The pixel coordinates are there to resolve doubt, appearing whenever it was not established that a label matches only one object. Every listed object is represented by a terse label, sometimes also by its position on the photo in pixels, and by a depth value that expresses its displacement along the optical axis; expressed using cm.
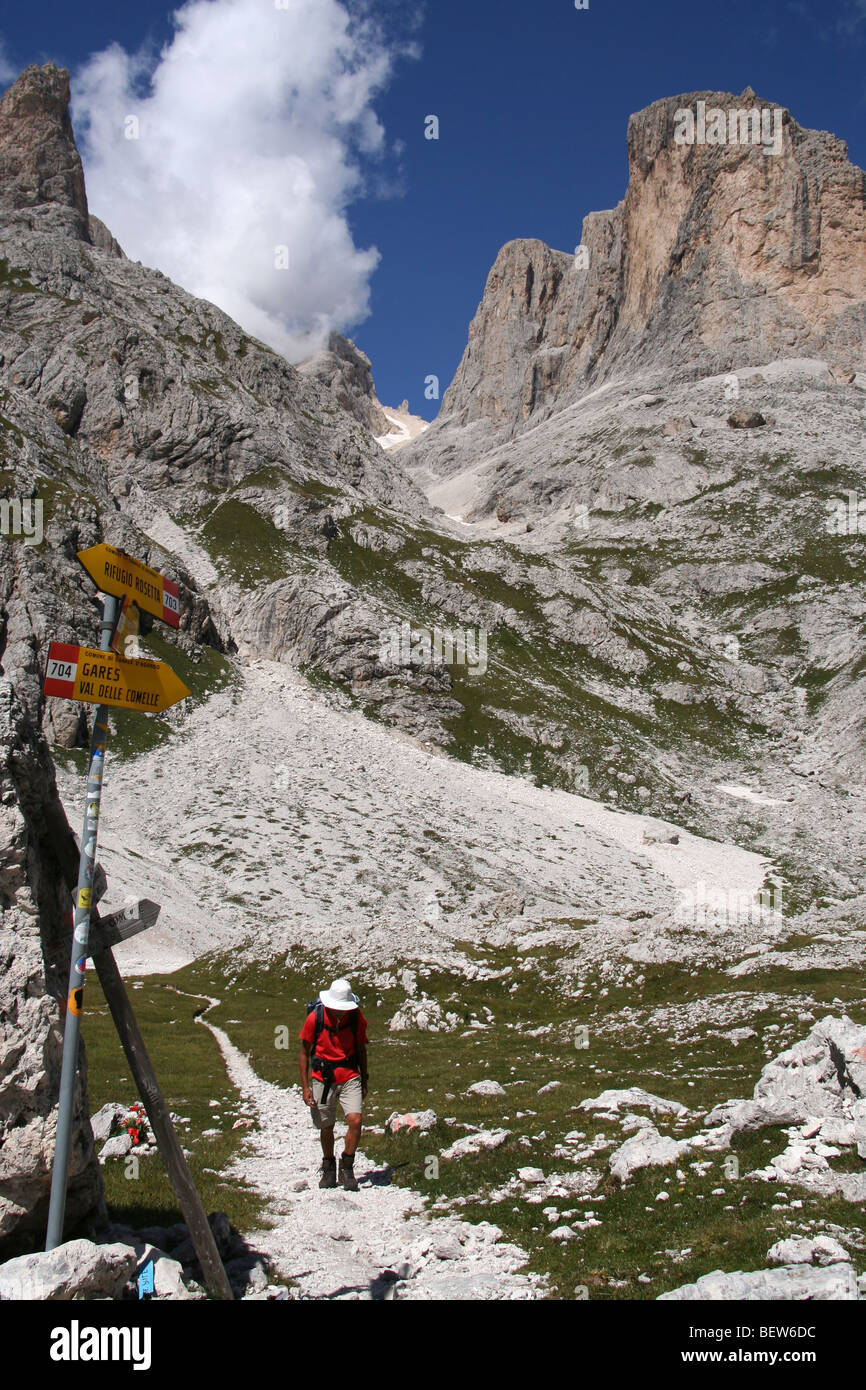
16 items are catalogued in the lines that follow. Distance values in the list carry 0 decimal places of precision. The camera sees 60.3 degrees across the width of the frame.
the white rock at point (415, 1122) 1561
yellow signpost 712
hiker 1151
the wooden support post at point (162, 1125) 759
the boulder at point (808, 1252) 783
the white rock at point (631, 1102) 1477
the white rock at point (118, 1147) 1303
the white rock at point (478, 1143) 1387
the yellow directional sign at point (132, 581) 743
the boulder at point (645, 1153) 1177
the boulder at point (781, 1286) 662
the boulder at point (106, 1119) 1423
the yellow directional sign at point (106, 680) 719
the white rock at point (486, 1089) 1808
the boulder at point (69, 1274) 629
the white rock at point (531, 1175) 1212
